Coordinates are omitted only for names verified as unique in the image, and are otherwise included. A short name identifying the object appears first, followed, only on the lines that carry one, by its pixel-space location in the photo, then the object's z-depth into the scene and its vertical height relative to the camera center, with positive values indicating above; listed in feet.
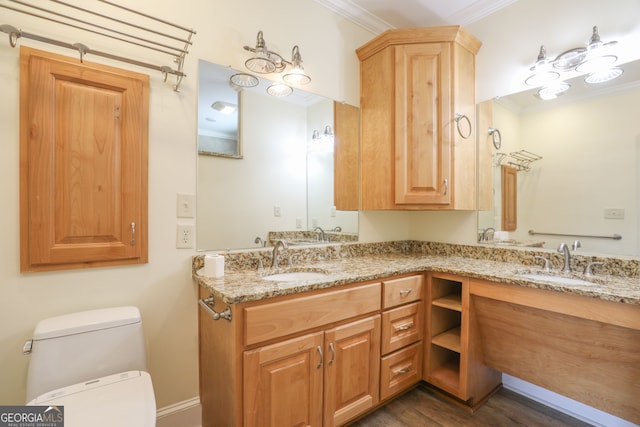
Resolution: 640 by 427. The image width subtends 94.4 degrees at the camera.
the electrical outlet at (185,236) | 5.04 -0.35
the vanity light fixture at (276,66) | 5.16 +2.80
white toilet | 3.27 -1.99
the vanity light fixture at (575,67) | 5.43 +2.88
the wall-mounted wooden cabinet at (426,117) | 6.49 +2.19
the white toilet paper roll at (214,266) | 4.80 -0.82
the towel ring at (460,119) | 6.58 +2.14
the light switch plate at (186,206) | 5.05 +0.17
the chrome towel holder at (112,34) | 3.75 +2.73
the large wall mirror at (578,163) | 5.36 +1.00
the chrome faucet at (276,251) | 5.80 -0.72
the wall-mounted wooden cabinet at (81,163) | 3.92 +0.76
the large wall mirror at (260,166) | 5.33 +1.01
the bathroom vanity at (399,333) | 4.11 -1.95
